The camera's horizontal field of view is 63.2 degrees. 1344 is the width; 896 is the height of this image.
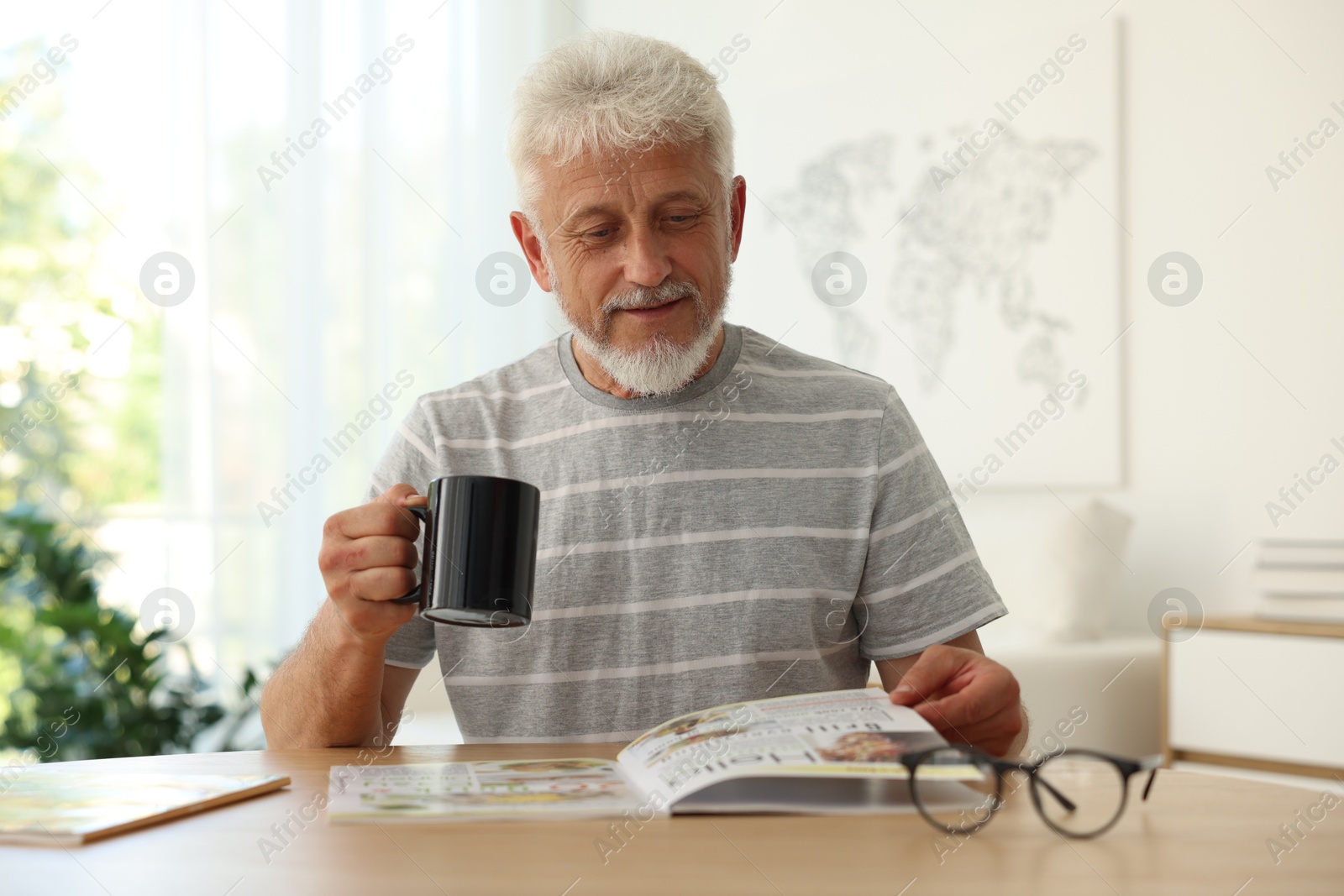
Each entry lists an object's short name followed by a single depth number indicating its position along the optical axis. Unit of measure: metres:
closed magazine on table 0.70
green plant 2.12
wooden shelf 2.33
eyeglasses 0.69
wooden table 0.61
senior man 1.23
